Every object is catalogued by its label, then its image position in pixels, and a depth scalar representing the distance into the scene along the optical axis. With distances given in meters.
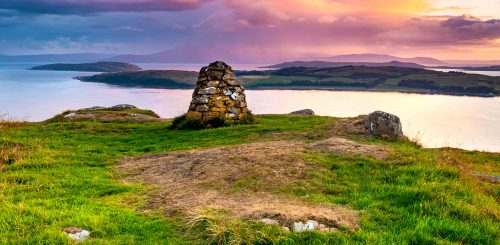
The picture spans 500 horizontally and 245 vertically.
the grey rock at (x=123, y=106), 42.53
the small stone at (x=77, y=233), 7.91
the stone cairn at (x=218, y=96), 26.16
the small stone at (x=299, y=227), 8.10
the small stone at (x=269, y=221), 8.29
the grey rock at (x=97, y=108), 41.50
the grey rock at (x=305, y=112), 38.25
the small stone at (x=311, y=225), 8.16
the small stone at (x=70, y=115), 33.71
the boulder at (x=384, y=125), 19.81
